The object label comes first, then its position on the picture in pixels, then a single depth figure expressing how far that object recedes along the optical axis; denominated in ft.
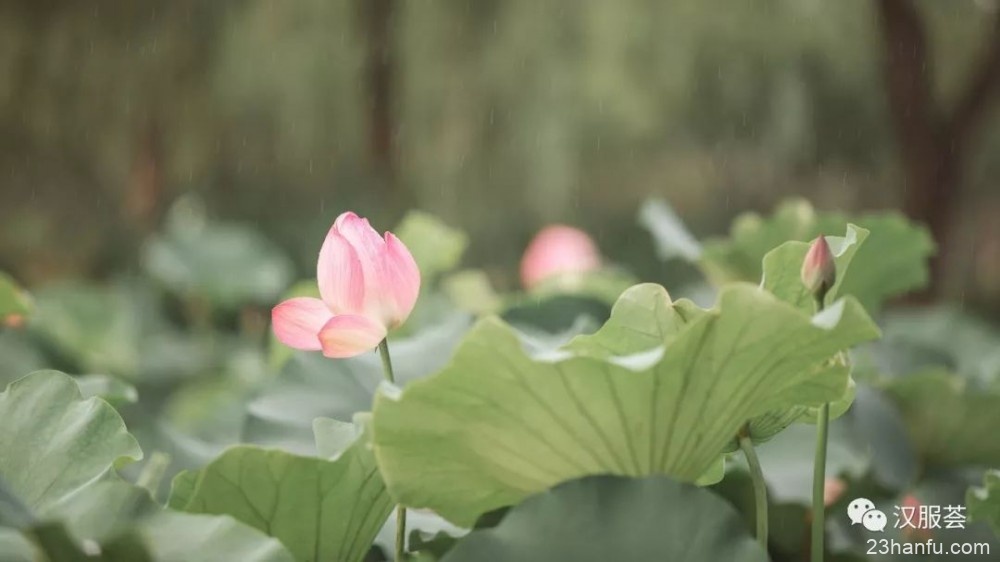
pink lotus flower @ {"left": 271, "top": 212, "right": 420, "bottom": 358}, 13.17
